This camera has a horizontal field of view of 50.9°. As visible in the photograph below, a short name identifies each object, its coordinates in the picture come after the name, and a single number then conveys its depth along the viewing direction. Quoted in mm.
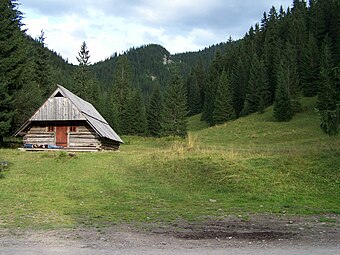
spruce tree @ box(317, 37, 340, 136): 19344
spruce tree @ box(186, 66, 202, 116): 109125
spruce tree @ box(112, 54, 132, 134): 76625
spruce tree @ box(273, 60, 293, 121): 60844
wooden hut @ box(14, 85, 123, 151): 34750
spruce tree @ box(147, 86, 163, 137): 83875
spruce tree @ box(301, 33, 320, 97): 69694
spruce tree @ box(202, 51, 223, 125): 87000
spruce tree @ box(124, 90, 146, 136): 76062
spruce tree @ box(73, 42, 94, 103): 65688
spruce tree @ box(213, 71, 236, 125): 77188
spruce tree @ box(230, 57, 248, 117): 84150
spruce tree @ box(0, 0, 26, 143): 35219
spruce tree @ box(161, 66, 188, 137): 56469
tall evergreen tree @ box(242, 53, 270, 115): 74438
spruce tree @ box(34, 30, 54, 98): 53312
